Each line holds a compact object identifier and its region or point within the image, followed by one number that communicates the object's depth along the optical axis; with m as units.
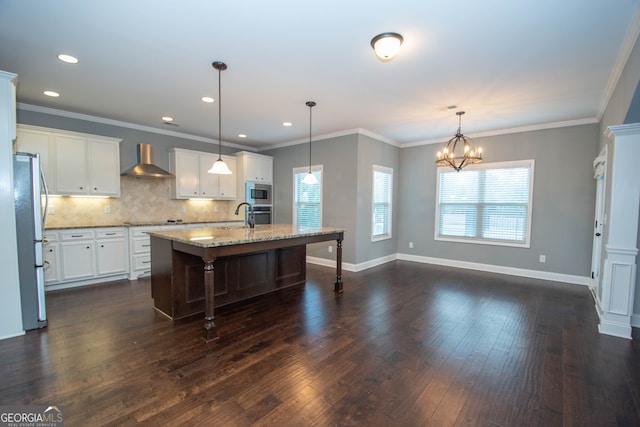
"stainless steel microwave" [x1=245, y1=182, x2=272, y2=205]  6.32
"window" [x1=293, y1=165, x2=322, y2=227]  6.03
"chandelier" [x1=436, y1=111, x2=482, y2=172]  4.25
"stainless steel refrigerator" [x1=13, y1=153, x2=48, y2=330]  2.79
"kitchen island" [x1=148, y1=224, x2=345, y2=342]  2.79
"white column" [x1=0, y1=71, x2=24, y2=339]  2.60
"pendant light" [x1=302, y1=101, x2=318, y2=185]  4.26
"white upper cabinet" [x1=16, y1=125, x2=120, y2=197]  4.09
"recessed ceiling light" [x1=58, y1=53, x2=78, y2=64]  2.76
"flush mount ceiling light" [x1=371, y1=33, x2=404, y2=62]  2.32
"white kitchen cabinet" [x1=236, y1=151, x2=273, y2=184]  6.24
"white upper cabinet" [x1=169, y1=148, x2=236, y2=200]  5.55
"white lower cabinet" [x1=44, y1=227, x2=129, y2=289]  4.09
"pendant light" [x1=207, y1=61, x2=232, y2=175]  3.42
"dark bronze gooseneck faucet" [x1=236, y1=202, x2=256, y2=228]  3.91
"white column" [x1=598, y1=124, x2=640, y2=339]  2.86
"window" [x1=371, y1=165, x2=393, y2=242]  5.89
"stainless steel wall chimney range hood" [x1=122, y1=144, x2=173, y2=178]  4.90
